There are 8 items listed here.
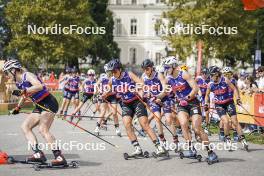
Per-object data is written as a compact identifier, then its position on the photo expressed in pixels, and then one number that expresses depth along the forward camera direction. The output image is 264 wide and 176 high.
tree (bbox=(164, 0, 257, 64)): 49.25
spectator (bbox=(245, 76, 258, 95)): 21.42
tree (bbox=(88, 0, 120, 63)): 79.00
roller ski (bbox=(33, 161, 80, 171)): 12.41
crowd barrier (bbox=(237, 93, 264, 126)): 20.44
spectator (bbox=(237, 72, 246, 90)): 25.30
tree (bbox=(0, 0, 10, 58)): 74.31
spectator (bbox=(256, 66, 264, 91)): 20.39
